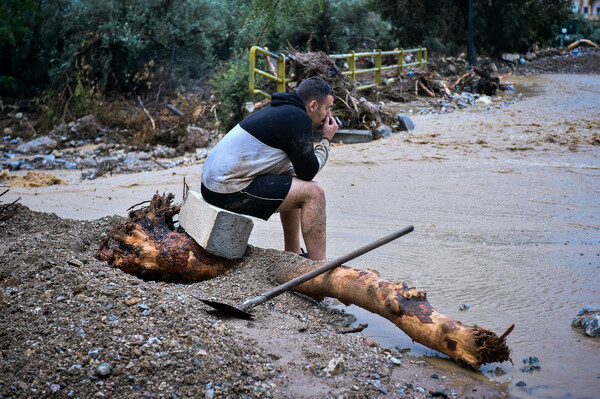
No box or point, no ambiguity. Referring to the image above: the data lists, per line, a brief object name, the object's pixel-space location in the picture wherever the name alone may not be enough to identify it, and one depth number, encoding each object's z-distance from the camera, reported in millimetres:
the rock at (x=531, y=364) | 2898
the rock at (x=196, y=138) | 10812
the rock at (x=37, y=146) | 11284
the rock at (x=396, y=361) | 2977
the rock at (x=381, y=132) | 9586
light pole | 19414
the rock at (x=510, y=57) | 22409
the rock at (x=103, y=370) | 2605
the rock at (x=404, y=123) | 10133
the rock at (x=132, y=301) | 3204
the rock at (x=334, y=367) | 2752
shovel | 3277
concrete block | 3861
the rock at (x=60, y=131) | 12070
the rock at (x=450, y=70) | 18719
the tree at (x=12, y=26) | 13297
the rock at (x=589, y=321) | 3199
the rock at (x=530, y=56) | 22922
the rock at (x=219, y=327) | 3021
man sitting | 3883
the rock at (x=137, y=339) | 2828
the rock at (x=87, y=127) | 12172
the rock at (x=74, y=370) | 2619
